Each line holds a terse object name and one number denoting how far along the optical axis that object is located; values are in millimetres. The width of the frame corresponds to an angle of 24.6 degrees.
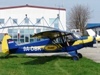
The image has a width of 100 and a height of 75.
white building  40707
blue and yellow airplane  14556
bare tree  59169
